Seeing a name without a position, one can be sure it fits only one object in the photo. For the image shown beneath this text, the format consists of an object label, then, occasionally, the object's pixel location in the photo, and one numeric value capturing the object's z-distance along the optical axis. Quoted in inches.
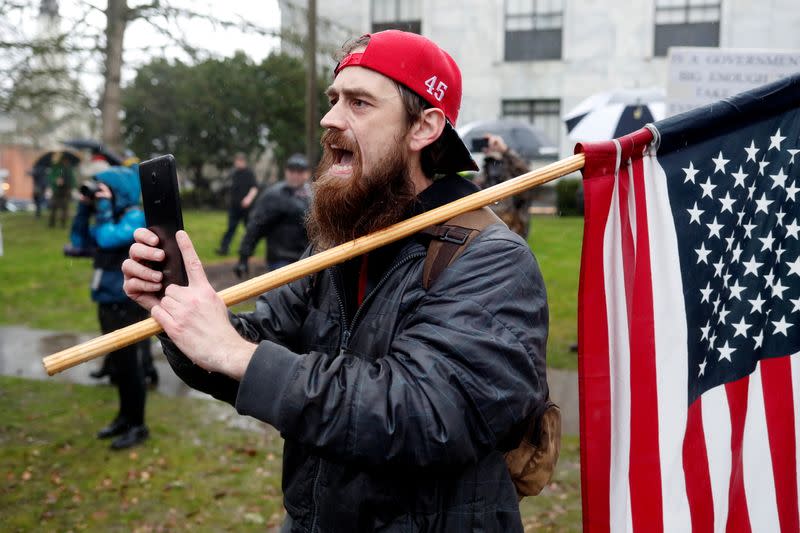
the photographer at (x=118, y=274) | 217.2
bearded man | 63.9
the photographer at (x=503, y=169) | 276.2
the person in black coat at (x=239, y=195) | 533.3
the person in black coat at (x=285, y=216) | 269.7
